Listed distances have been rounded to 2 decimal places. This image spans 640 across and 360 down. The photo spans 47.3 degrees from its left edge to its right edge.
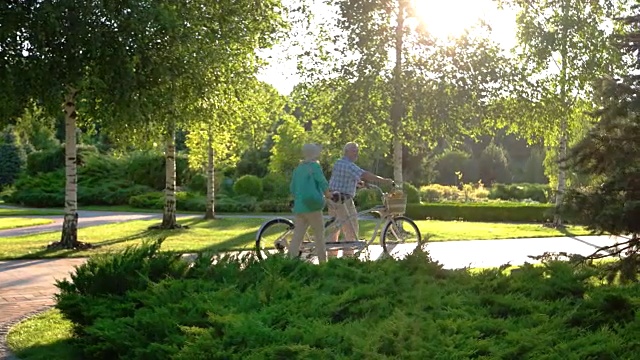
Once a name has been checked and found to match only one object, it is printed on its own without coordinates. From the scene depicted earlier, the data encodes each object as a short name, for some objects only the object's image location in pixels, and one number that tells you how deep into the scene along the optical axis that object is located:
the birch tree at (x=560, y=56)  22.20
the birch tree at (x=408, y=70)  20.27
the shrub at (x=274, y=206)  33.16
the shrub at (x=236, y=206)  33.12
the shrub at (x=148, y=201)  34.91
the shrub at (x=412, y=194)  32.06
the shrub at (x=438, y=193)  37.41
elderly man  10.79
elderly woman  9.22
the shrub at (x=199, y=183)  39.06
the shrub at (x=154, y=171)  39.88
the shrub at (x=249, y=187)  36.09
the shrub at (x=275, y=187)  35.29
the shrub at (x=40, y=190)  37.03
